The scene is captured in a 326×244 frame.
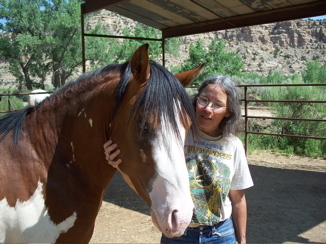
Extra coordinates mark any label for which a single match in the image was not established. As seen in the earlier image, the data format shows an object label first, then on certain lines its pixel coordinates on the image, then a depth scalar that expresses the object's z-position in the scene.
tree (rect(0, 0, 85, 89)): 21.78
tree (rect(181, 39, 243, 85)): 23.67
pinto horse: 1.24
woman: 1.59
